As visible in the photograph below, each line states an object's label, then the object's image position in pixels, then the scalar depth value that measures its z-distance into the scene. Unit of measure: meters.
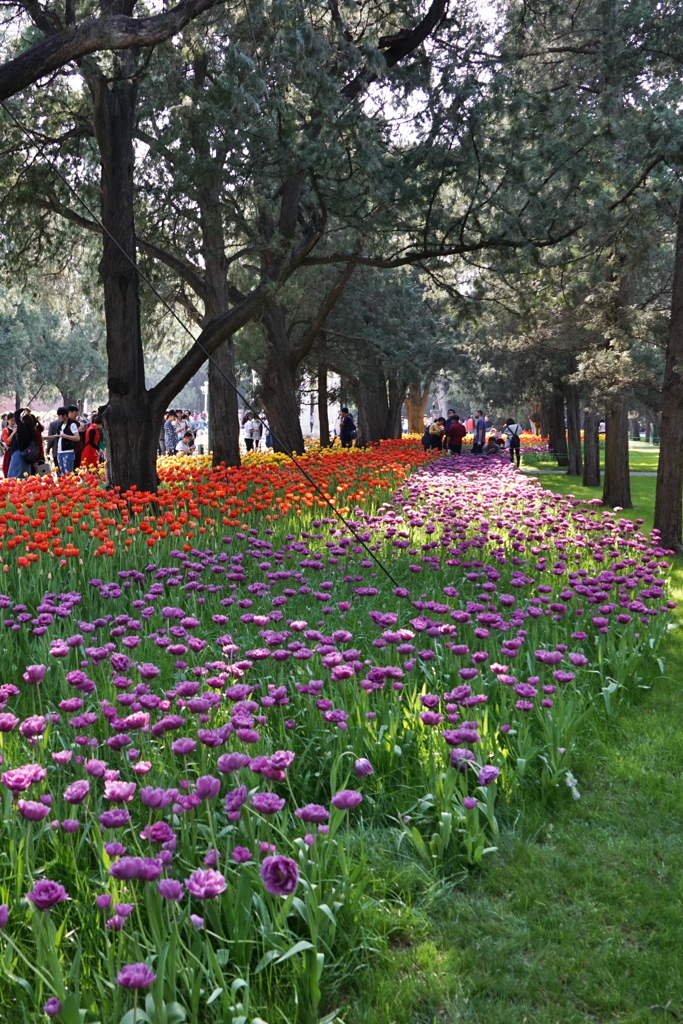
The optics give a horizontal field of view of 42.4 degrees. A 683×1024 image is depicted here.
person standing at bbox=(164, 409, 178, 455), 26.02
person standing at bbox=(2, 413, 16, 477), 15.55
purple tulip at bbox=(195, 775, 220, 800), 2.34
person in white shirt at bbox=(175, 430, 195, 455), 25.09
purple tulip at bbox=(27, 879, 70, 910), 1.90
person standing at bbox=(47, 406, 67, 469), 15.65
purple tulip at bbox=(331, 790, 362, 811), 2.44
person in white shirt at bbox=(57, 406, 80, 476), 15.84
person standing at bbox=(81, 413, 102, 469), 15.62
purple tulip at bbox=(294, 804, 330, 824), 2.36
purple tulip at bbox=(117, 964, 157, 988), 1.82
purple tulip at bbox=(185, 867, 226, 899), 2.04
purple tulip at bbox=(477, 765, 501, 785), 2.95
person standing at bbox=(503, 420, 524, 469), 26.81
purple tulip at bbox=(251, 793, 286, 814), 2.34
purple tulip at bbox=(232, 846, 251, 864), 2.36
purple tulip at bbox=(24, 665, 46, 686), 3.14
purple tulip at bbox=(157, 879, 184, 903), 2.00
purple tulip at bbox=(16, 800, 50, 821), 2.21
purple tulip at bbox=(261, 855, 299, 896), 2.05
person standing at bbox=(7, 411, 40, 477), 13.52
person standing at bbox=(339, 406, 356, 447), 27.11
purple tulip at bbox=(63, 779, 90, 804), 2.31
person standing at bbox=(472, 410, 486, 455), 28.22
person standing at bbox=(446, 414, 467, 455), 23.62
